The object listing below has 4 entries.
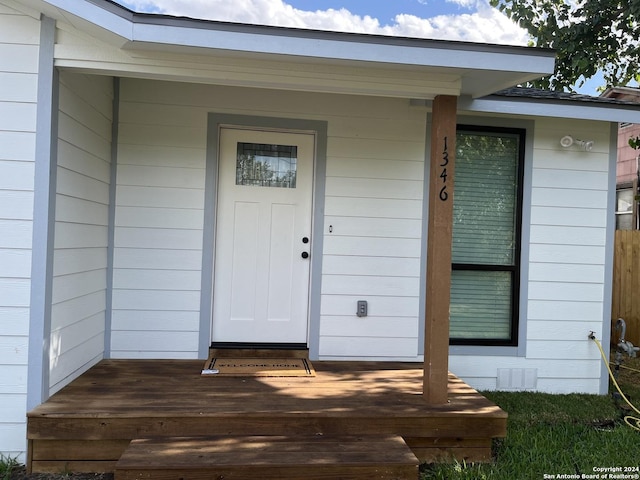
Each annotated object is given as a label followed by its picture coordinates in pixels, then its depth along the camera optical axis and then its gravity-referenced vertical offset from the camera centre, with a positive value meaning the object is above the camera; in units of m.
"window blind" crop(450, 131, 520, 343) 4.08 +0.06
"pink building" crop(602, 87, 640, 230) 8.63 +1.37
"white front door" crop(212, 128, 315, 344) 3.87 +0.00
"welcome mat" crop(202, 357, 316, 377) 3.43 -0.95
